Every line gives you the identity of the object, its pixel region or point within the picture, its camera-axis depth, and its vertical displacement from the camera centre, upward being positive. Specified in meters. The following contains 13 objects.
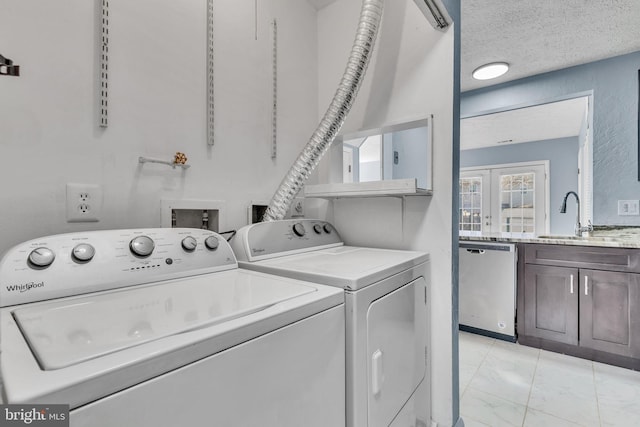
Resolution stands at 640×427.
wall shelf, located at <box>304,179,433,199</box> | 1.40 +0.11
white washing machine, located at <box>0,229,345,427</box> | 0.43 -0.23
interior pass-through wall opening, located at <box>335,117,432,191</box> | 3.23 +0.70
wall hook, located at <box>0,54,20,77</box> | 0.70 +0.34
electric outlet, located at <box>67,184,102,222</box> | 1.01 +0.03
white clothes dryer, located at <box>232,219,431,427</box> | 0.89 -0.33
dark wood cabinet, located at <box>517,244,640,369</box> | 2.16 -0.70
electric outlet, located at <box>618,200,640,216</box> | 2.56 +0.04
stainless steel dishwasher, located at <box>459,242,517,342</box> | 2.57 -0.69
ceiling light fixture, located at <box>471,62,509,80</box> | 2.86 +1.39
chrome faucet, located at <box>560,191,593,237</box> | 2.73 -0.15
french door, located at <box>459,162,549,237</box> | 5.96 +0.28
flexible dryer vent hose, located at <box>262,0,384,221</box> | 1.47 +0.41
